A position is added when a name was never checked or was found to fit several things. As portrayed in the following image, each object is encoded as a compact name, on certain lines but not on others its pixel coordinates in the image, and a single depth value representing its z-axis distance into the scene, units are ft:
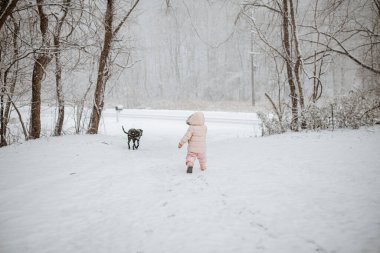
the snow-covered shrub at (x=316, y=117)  29.53
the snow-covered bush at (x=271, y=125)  32.22
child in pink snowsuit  19.35
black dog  28.94
